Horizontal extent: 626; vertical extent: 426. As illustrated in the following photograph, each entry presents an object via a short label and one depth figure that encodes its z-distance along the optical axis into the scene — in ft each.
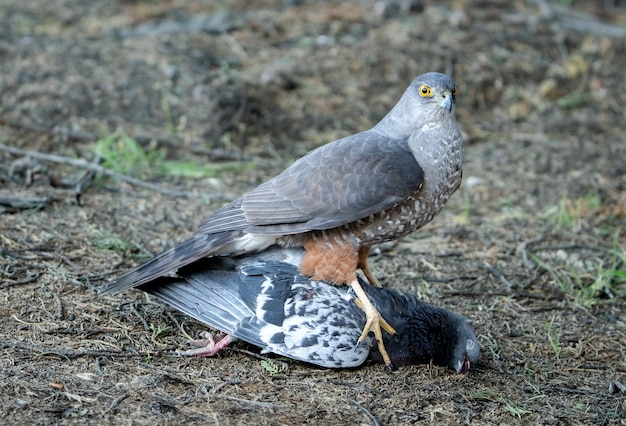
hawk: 27.89
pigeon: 26.96
